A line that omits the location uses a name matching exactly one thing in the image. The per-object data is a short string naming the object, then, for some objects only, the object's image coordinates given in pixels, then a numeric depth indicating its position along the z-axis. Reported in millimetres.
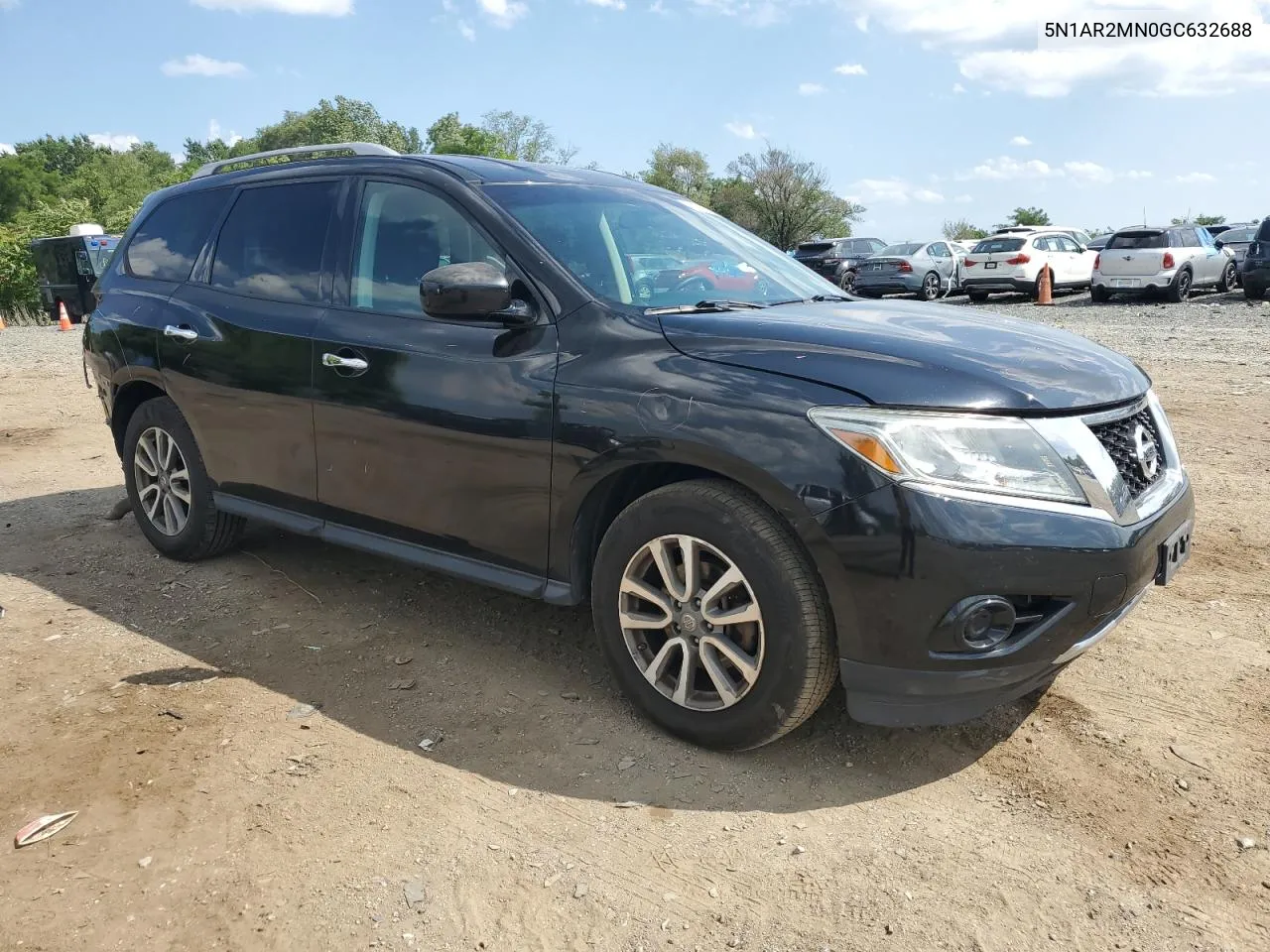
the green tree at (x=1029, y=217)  70438
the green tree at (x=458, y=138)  65500
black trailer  25188
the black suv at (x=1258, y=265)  18703
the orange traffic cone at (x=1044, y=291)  20766
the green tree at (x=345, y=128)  76312
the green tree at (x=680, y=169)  72812
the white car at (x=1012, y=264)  21156
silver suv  19703
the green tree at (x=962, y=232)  70375
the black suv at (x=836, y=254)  25922
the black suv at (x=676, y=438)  2658
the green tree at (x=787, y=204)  56562
